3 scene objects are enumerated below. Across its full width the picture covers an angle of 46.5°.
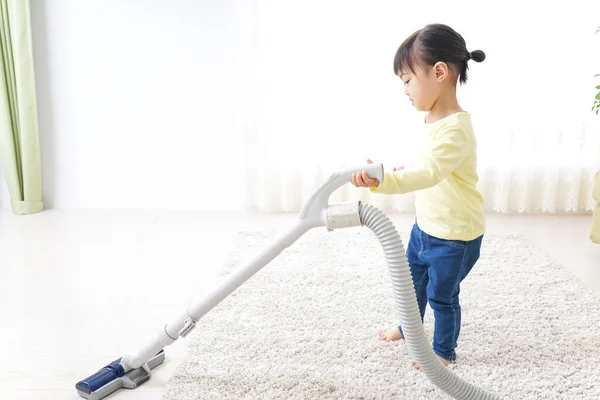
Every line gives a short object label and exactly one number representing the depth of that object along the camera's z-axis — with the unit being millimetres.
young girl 1632
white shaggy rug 1742
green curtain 3162
